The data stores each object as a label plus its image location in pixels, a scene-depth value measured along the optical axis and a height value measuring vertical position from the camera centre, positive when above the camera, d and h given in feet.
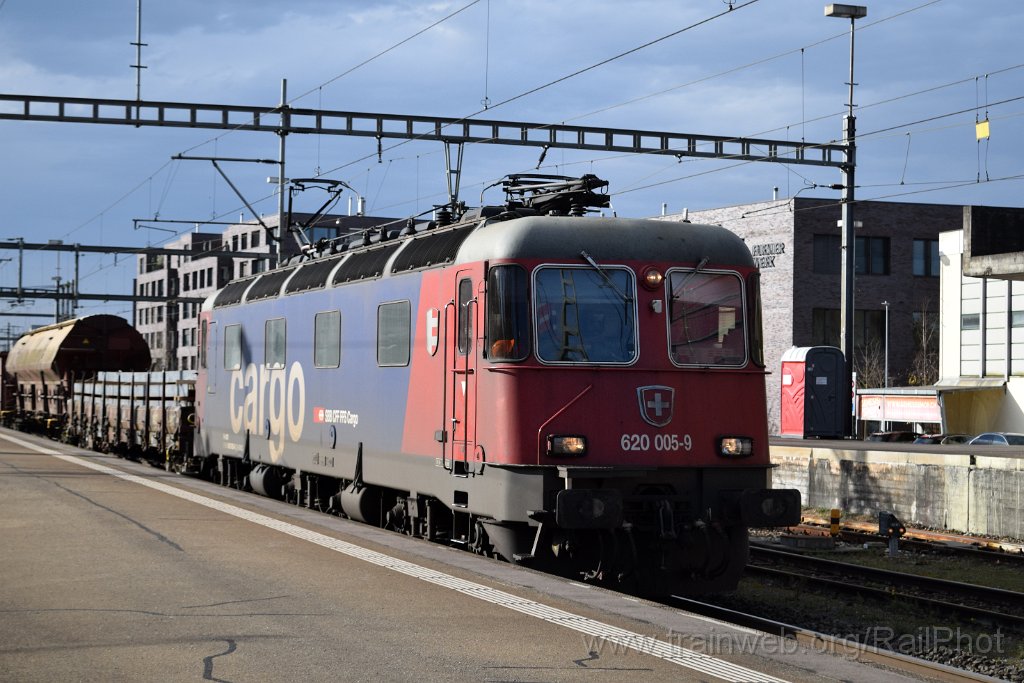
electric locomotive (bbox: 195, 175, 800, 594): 37.50 -1.11
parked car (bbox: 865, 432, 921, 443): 142.00 -8.97
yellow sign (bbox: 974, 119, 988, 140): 79.51 +14.35
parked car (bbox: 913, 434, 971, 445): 122.72 -7.98
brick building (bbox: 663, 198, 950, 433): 183.83 +12.20
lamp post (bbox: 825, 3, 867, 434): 92.24 +9.12
